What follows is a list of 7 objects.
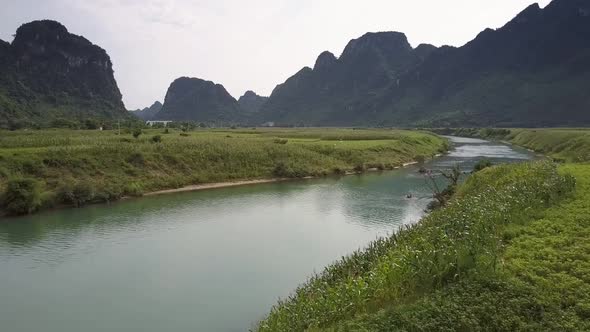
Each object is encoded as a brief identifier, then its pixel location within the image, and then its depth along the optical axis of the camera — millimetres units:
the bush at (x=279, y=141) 69750
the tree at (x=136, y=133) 63766
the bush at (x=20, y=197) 35625
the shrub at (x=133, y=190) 44000
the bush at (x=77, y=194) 39281
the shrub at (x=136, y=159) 49281
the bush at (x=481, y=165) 48366
